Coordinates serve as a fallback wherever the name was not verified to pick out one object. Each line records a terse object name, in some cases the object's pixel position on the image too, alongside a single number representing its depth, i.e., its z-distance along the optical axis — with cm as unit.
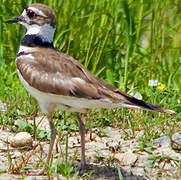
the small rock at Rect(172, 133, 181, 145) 874
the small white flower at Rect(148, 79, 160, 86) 1101
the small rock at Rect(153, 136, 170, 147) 873
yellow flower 1072
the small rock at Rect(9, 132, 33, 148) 852
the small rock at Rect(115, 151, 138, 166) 823
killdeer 763
